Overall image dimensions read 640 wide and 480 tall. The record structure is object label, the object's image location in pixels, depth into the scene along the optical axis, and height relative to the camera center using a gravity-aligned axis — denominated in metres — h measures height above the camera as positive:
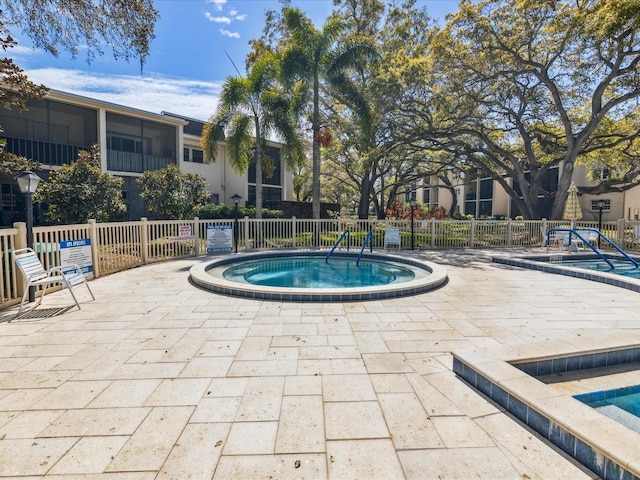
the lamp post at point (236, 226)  11.00 -0.24
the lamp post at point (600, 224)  13.57 -0.17
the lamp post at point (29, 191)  5.19 +0.44
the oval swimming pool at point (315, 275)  5.57 -1.30
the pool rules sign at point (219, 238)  10.80 -0.62
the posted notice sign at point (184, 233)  10.06 -0.43
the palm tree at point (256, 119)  12.83 +4.00
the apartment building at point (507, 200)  23.59 +1.79
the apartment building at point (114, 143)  14.24 +3.85
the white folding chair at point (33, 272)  4.61 -0.77
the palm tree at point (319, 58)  13.17 +6.47
